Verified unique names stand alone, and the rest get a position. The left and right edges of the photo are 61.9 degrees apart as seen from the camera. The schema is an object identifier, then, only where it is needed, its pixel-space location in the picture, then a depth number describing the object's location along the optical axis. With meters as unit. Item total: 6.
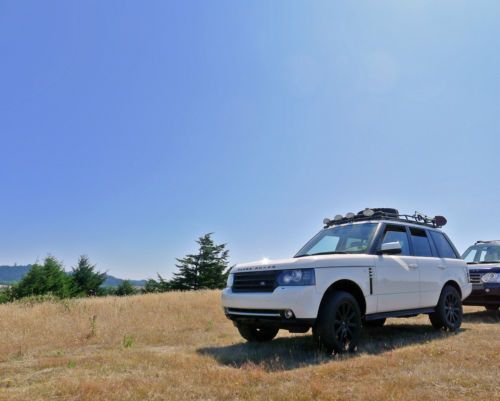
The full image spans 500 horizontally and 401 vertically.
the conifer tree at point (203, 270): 55.22
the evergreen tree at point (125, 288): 51.50
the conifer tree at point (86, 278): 52.03
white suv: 5.63
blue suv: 9.88
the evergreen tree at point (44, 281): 41.75
